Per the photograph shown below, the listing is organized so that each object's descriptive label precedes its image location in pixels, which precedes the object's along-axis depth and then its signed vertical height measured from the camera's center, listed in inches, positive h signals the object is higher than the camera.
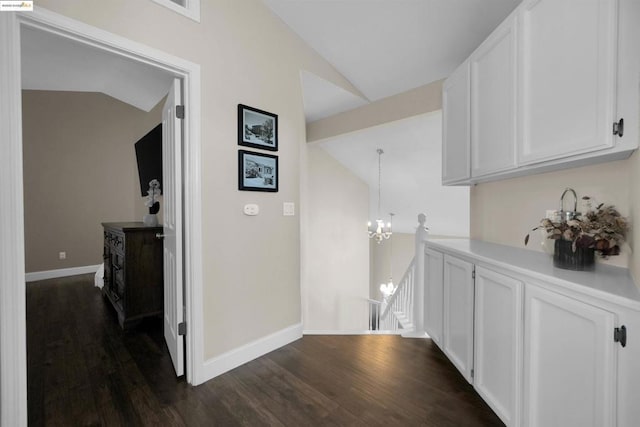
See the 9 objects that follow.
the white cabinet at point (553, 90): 45.1 +23.2
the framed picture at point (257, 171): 91.4 +12.5
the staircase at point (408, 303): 110.0 -45.5
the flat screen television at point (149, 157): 147.4 +28.4
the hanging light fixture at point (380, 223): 196.6 -8.9
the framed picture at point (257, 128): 91.1 +26.4
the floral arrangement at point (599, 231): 50.7 -3.6
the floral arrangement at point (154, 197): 136.1 +5.9
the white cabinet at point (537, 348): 40.4 -24.1
